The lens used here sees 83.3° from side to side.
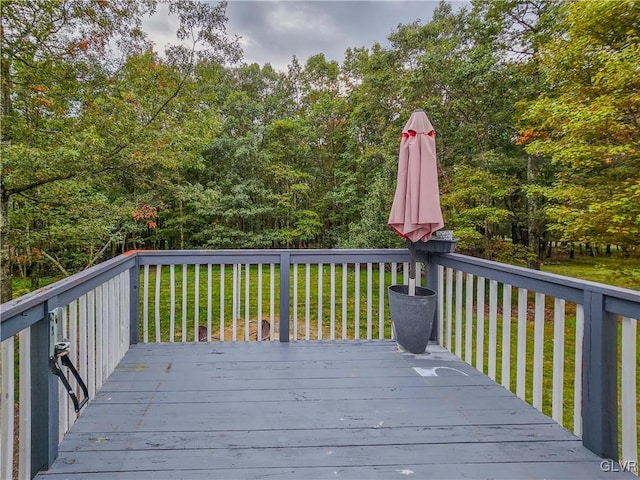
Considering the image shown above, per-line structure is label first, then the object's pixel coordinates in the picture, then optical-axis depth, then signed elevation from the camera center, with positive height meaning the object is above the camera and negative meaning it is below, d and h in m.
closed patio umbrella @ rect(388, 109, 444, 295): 2.99 +0.40
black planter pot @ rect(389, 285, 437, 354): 3.09 -0.72
